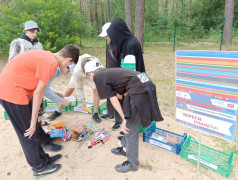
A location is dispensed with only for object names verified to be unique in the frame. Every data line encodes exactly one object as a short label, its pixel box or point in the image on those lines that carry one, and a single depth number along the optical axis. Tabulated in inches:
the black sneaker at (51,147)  120.5
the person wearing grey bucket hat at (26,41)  132.6
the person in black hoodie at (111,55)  128.8
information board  70.0
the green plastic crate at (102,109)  162.7
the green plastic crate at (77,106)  168.6
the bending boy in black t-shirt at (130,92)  85.7
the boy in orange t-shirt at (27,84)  79.8
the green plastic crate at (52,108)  168.5
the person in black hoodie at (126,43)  112.3
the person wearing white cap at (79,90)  142.8
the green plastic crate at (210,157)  97.4
